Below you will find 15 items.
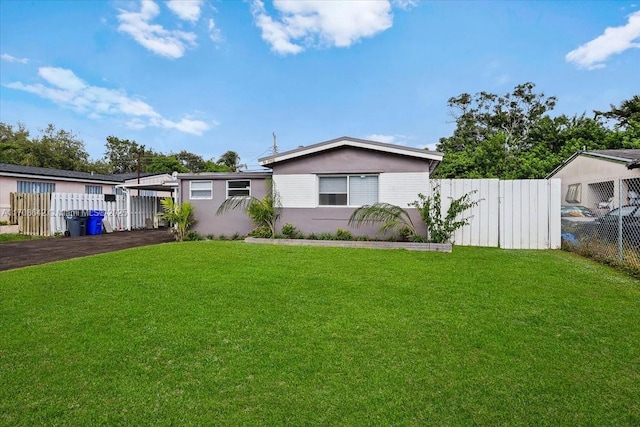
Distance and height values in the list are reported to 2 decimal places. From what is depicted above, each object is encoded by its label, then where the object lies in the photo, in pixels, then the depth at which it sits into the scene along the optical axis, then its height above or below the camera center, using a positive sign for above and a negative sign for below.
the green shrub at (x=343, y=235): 11.65 -0.84
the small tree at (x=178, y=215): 13.02 -0.18
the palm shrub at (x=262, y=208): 12.31 +0.08
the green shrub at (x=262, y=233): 12.37 -0.82
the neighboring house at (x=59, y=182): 17.70 +1.69
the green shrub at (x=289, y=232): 12.26 -0.77
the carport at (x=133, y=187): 17.72 +1.25
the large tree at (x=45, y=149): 34.84 +6.60
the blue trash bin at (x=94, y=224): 15.86 -0.64
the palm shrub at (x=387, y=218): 11.24 -0.26
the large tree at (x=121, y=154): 49.00 +8.10
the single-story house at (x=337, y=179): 11.60 +1.10
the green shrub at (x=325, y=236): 11.78 -0.89
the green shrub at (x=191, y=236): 13.27 -1.01
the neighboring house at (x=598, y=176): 10.13 +1.32
